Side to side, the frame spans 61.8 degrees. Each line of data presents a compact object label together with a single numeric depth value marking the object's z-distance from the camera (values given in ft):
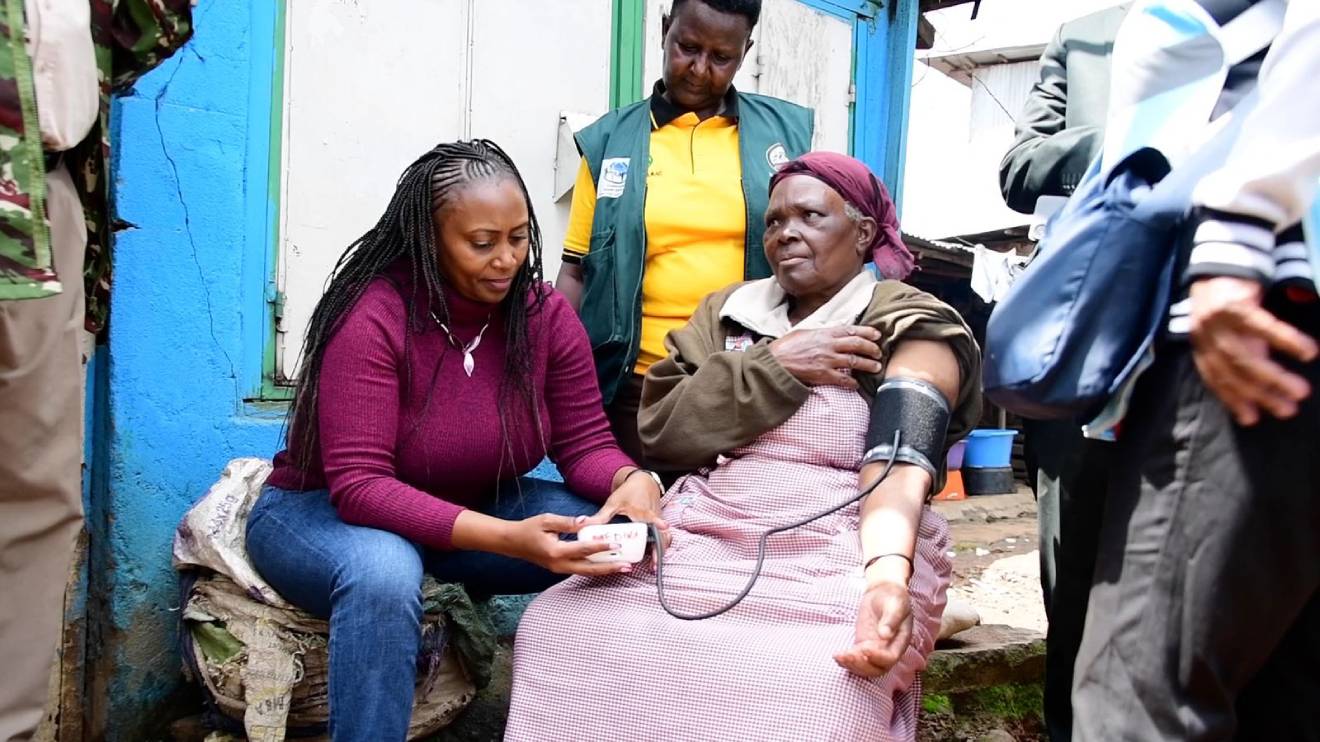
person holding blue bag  4.30
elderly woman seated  6.52
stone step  11.03
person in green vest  10.23
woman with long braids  7.43
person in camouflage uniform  5.78
